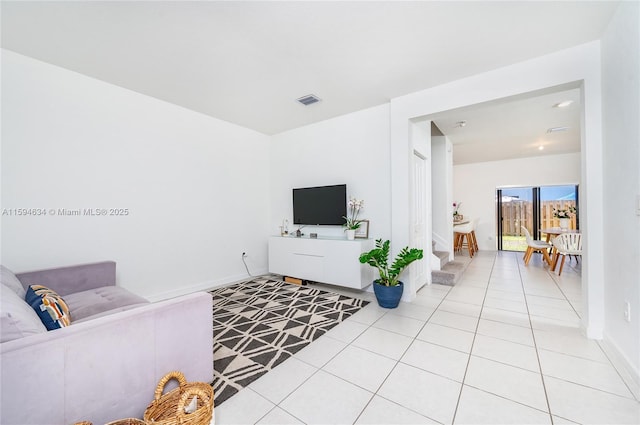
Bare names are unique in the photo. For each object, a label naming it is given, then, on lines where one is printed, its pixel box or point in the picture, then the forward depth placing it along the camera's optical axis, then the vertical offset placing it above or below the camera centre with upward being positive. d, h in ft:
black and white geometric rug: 6.20 -3.80
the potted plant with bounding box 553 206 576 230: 17.40 -0.70
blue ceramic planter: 9.75 -3.25
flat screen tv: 12.80 +0.34
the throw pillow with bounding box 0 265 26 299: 5.42 -1.48
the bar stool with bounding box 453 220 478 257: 20.60 -2.37
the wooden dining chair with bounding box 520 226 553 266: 16.65 -2.61
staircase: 12.86 -3.34
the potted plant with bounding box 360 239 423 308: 9.69 -2.41
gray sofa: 3.20 -2.19
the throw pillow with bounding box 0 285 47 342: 3.34 -1.50
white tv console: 11.23 -2.36
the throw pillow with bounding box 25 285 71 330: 4.50 -1.76
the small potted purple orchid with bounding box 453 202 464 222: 23.43 -0.41
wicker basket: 3.73 -3.04
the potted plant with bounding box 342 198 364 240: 11.97 -0.37
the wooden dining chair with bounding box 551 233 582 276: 14.35 -2.09
